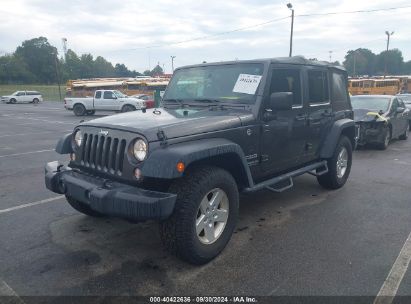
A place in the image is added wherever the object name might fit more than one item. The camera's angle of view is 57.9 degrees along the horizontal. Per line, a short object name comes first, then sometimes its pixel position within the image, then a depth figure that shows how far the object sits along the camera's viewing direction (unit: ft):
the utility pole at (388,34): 181.27
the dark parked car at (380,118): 32.04
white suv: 145.59
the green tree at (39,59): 321.93
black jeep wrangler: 10.86
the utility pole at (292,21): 97.49
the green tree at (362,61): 365.40
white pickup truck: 79.82
